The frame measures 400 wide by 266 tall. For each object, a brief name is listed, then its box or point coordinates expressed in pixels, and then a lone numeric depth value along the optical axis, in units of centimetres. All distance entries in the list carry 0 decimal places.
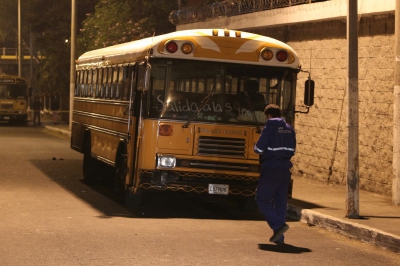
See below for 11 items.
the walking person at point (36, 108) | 5022
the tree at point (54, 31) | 5428
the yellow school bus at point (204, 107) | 1398
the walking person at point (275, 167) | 1171
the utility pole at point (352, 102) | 1388
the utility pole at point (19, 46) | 6420
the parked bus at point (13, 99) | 5078
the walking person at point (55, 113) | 4828
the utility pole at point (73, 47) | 3844
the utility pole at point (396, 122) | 1512
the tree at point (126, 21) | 3978
